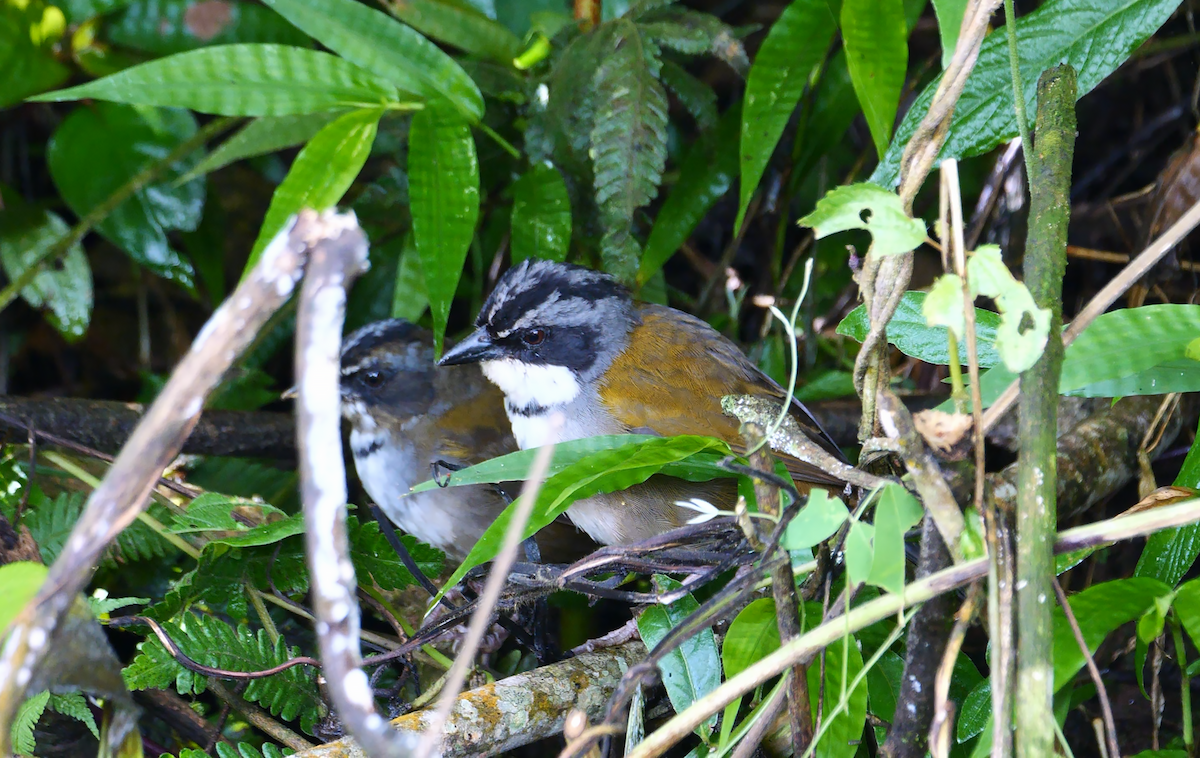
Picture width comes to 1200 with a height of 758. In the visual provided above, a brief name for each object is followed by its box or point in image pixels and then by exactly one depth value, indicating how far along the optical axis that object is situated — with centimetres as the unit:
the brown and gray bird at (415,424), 701
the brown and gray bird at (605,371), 600
